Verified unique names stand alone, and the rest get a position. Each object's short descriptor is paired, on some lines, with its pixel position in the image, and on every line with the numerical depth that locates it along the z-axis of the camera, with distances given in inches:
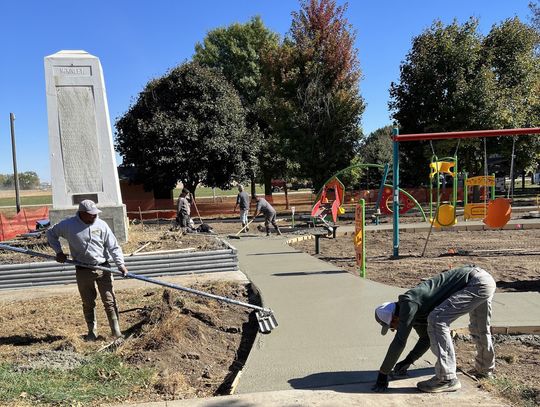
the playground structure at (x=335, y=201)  526.7
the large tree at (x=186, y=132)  955.3
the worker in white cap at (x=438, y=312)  147.1
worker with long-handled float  216.7
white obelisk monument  425.1
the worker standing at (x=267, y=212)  569.6
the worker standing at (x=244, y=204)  669.3
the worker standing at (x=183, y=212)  600.1
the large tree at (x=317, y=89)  946.7
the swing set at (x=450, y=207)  397.2
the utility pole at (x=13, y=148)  987.3
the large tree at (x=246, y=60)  1240.8
